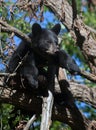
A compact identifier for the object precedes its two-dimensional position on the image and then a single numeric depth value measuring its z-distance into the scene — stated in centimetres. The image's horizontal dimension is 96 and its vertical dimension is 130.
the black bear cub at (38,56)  1214
